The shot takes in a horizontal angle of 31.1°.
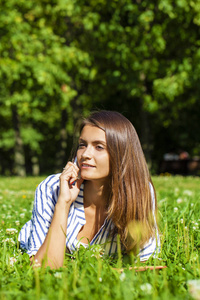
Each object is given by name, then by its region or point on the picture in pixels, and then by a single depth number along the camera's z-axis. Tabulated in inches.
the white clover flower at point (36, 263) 99.0
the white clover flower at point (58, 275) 87.4
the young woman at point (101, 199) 110.7
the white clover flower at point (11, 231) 138.5
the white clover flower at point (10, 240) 126.3
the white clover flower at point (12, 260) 103.9
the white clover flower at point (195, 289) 66.4
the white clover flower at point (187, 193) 246.6
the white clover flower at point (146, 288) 79.7
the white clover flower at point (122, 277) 86.4
